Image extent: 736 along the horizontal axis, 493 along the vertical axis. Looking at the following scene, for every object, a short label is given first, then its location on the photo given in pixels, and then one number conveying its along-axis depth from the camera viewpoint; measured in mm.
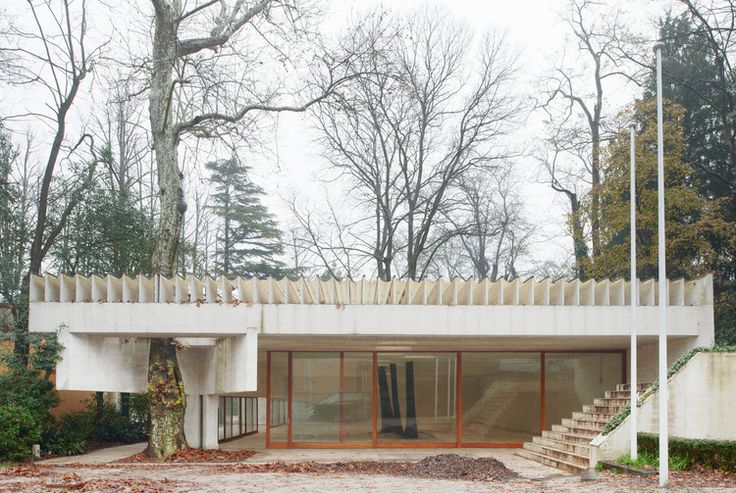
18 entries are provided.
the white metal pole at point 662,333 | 11406
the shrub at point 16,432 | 15555
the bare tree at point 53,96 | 18891
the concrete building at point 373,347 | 16094
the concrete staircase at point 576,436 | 15008
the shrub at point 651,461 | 13266
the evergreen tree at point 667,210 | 21219
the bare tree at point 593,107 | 25859
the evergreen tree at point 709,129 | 21172
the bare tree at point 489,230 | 31750
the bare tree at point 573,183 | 24781
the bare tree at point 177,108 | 16672
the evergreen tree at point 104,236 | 22547
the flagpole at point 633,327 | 13547
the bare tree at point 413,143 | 26734
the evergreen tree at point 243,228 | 41719
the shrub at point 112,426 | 21234
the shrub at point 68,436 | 17703
